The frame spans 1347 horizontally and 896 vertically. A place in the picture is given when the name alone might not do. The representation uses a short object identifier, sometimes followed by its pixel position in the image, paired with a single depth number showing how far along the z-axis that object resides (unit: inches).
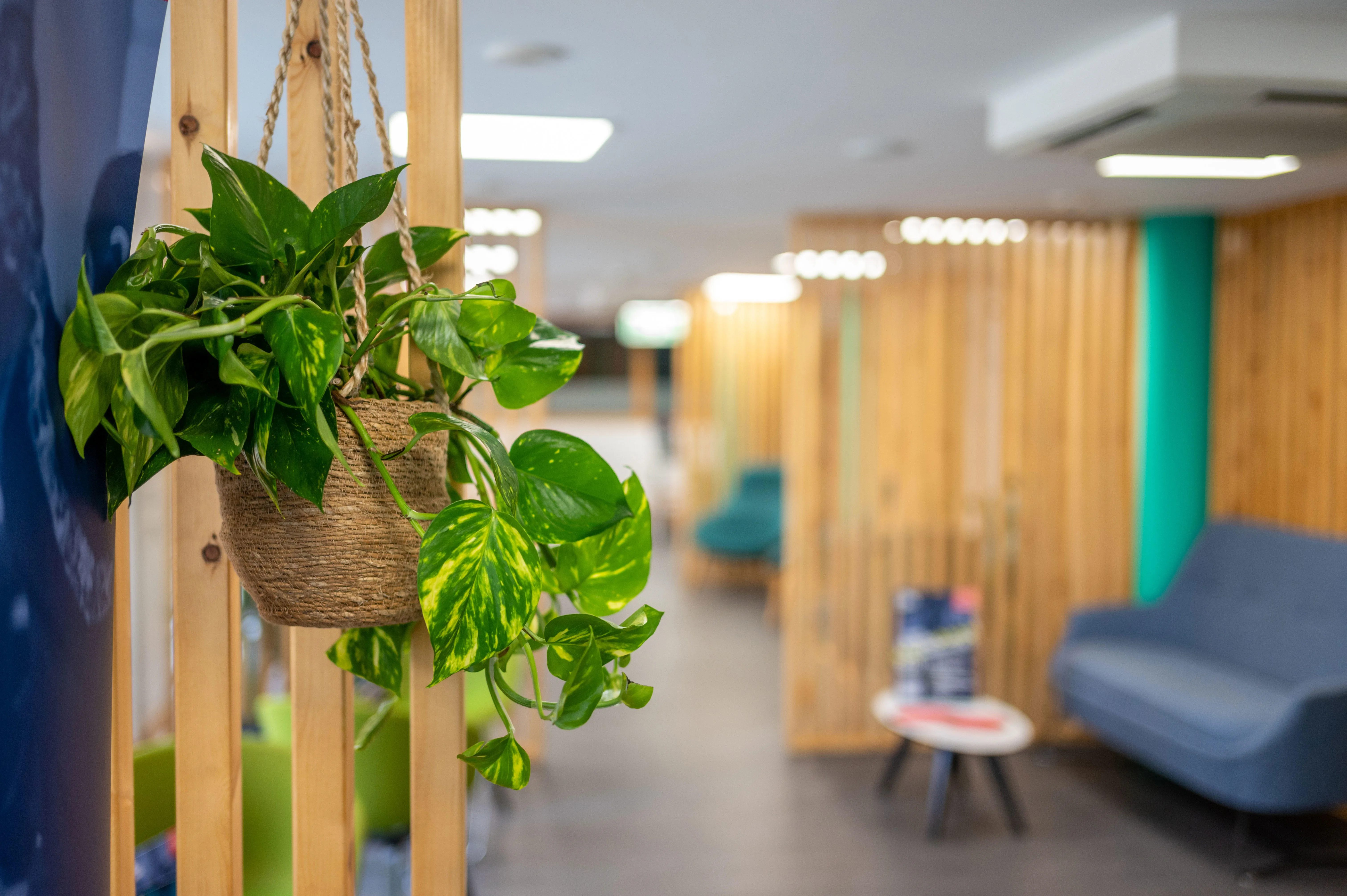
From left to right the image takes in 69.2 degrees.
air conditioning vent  93.9
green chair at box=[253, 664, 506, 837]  107.7
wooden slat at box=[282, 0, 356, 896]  49.9
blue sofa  137.0
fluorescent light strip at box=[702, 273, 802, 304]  330.3
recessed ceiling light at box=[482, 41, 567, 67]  99.1
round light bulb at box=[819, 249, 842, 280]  192.1
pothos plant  34.4
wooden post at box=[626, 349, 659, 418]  511.8
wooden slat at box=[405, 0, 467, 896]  49.8
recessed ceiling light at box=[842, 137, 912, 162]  137.5
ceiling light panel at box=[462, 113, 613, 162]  127.9
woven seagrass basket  38.6
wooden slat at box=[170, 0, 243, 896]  49.0
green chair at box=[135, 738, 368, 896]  89.4
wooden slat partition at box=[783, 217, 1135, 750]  194.5
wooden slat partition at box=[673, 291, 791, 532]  357.4
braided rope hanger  39.4
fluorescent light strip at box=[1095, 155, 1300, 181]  127.2
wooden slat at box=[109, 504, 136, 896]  49.5
